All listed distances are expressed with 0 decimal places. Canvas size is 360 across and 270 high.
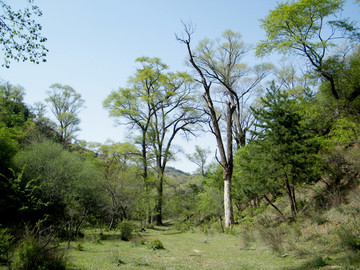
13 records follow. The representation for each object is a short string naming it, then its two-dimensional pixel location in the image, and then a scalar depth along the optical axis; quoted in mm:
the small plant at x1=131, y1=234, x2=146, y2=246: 11041
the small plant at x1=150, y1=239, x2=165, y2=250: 9472
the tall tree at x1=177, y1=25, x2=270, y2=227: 22719
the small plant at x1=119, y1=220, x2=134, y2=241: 13453
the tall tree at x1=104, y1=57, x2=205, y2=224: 23312
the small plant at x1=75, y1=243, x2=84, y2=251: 9328
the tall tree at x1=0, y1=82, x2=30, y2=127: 27969
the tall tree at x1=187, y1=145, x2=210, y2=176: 37469
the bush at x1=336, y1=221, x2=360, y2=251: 5234
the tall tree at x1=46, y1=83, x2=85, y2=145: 34938
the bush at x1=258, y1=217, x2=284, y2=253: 6696
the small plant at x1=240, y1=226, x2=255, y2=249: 8492
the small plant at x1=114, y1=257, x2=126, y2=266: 6118
